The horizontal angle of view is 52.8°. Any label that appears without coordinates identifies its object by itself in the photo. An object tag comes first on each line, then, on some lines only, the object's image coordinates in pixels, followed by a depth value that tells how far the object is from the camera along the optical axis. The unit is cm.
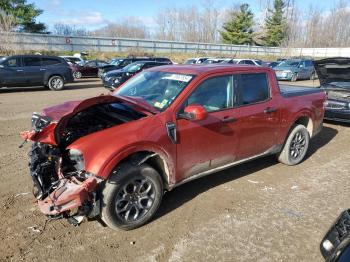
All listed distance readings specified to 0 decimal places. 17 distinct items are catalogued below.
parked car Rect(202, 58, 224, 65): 2297
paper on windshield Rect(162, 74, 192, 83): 450
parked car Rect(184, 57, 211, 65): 2523
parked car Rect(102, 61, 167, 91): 1690
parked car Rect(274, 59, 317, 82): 2439
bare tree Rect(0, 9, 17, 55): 3134
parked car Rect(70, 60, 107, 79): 2477
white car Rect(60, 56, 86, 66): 2666
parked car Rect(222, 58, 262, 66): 2294
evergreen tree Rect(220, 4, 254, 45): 6500
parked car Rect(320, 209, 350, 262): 239
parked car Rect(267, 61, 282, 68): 2681
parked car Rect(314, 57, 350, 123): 888
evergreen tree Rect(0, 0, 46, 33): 4144
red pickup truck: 365
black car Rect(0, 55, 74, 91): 1584
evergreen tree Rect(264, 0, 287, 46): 7256
